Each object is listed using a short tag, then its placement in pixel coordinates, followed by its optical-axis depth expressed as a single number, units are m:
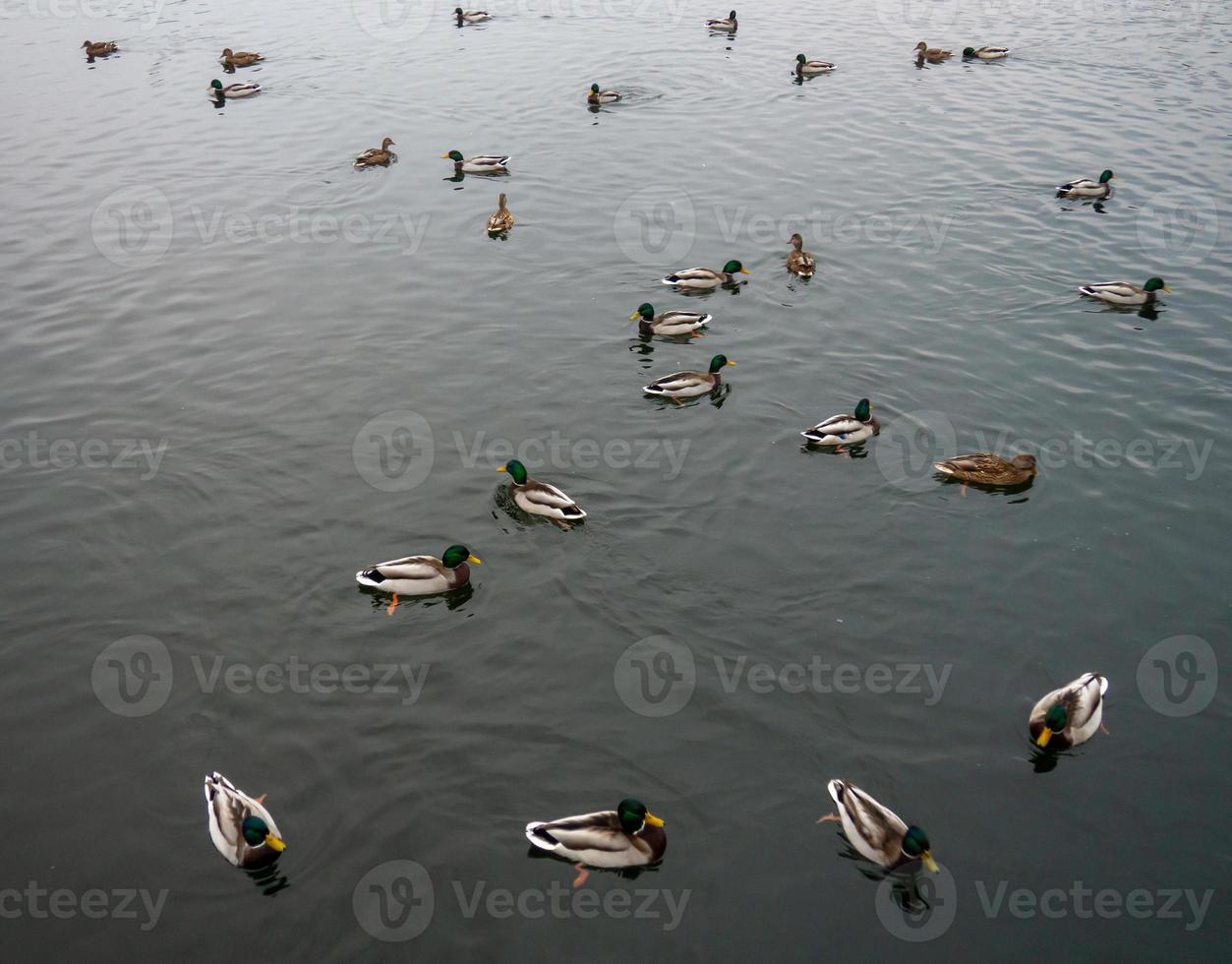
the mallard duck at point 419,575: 12.06
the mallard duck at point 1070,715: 9.85
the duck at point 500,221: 22.34
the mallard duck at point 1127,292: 18.69
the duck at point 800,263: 19.94
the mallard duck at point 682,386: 15.99
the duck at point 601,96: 30.93
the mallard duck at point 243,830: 8.81
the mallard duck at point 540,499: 13.12
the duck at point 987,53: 36.06
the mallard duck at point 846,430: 14.62
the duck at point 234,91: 33.28
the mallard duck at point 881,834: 8.70
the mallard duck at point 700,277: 19.33
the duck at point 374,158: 26.03
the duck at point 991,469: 13.75
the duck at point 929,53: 36.00
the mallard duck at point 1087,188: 23.33
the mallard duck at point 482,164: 25.55
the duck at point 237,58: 36.06
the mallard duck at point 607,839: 8.91
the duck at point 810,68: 34.56
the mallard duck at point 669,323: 17.83
